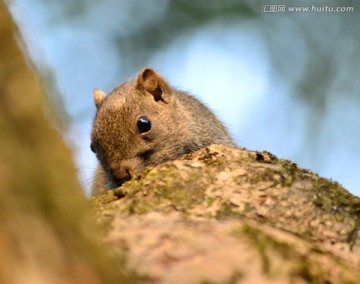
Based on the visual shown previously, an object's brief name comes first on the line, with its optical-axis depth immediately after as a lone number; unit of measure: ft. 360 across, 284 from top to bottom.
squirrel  9.45
